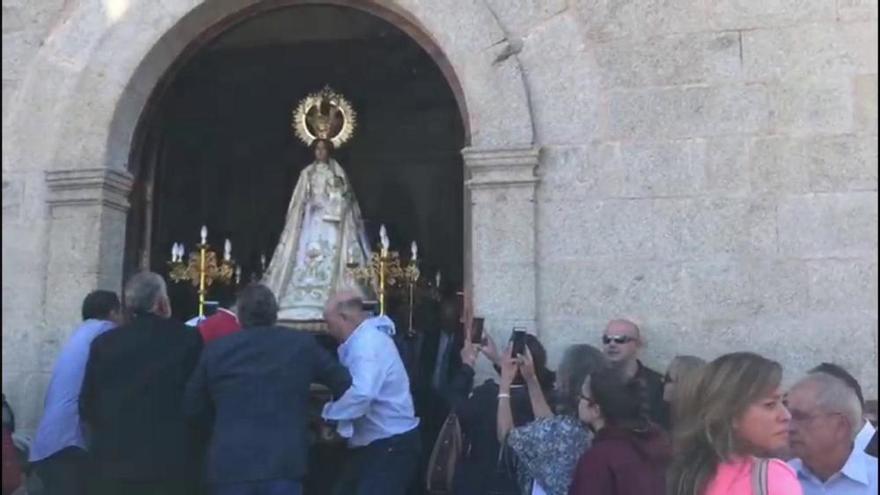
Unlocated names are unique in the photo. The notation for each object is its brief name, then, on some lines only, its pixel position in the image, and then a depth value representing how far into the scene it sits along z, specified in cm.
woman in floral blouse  395
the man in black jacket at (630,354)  507
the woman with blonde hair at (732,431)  276
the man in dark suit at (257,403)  436
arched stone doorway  588
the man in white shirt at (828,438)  336
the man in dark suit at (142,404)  452
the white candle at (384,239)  680
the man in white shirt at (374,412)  495
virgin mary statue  686
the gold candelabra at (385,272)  681
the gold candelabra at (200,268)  708
